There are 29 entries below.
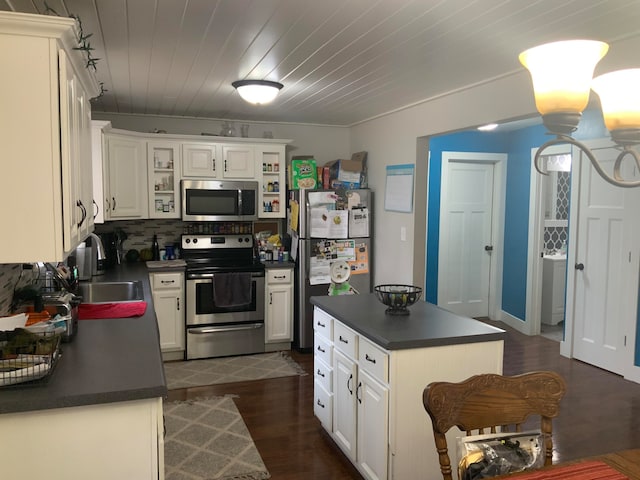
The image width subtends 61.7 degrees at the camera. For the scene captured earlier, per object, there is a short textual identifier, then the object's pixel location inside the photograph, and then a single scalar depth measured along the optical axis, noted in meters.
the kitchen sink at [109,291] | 3.89
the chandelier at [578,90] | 1.30
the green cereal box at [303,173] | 5.28
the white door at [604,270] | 4.51
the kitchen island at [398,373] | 2.49
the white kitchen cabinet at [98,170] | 4.00
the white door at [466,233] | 6.29
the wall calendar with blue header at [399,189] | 4.64
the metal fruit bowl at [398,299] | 2.93
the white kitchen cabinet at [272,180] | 5.44
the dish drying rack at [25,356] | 1.75
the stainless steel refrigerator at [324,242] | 5.09
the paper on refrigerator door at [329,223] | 5.09
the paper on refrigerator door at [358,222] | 5.23
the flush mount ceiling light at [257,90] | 3.70
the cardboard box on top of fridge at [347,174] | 5.34
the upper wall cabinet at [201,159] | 5.16
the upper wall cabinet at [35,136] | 1.69
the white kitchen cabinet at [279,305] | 5.18
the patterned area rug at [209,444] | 2.96
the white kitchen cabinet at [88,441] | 1.70
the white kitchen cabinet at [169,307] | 4.82
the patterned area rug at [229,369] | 4.43
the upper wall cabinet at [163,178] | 5.07
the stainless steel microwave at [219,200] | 5.18
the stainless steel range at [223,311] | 4.92
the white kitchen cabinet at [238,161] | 5.29
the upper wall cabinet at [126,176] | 4.73
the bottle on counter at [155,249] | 5.32
